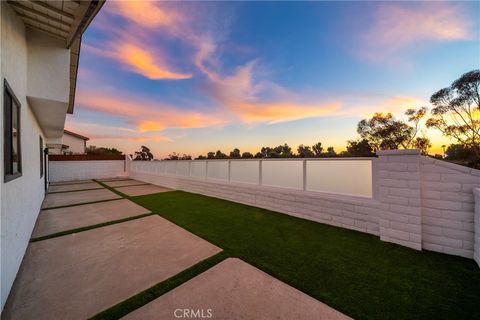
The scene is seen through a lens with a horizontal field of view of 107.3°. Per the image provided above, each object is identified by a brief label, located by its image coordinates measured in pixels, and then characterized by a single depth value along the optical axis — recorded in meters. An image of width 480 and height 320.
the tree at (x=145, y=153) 27.20
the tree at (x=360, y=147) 28.47
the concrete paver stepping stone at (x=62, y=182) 10.71
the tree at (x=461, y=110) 15.00
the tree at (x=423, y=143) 23.71
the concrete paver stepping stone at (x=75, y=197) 5.82
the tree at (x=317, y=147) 21.78
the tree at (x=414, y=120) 22.82
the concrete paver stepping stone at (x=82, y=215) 3.73
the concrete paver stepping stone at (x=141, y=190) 7.46
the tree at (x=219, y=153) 18.64
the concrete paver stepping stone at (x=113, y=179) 12.23
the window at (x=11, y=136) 1.99
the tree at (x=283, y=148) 16.31
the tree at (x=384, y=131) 25.33
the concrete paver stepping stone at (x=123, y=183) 9.82
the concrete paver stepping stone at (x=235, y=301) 1.50
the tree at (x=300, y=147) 20.92
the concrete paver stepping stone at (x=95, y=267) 1.64
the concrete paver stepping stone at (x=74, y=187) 8.67
